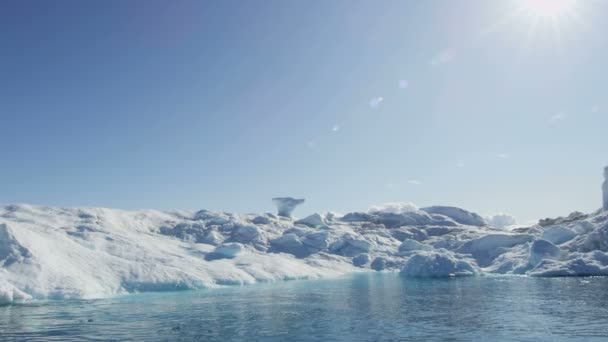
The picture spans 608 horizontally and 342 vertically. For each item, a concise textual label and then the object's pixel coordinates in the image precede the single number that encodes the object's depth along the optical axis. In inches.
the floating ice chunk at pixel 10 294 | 1212.1
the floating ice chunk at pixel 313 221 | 3942.2
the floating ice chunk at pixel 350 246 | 3081.7
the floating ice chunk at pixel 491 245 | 2807.6
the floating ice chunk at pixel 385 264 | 2883.9
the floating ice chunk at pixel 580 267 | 1861.5
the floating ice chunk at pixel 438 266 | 2202.3
